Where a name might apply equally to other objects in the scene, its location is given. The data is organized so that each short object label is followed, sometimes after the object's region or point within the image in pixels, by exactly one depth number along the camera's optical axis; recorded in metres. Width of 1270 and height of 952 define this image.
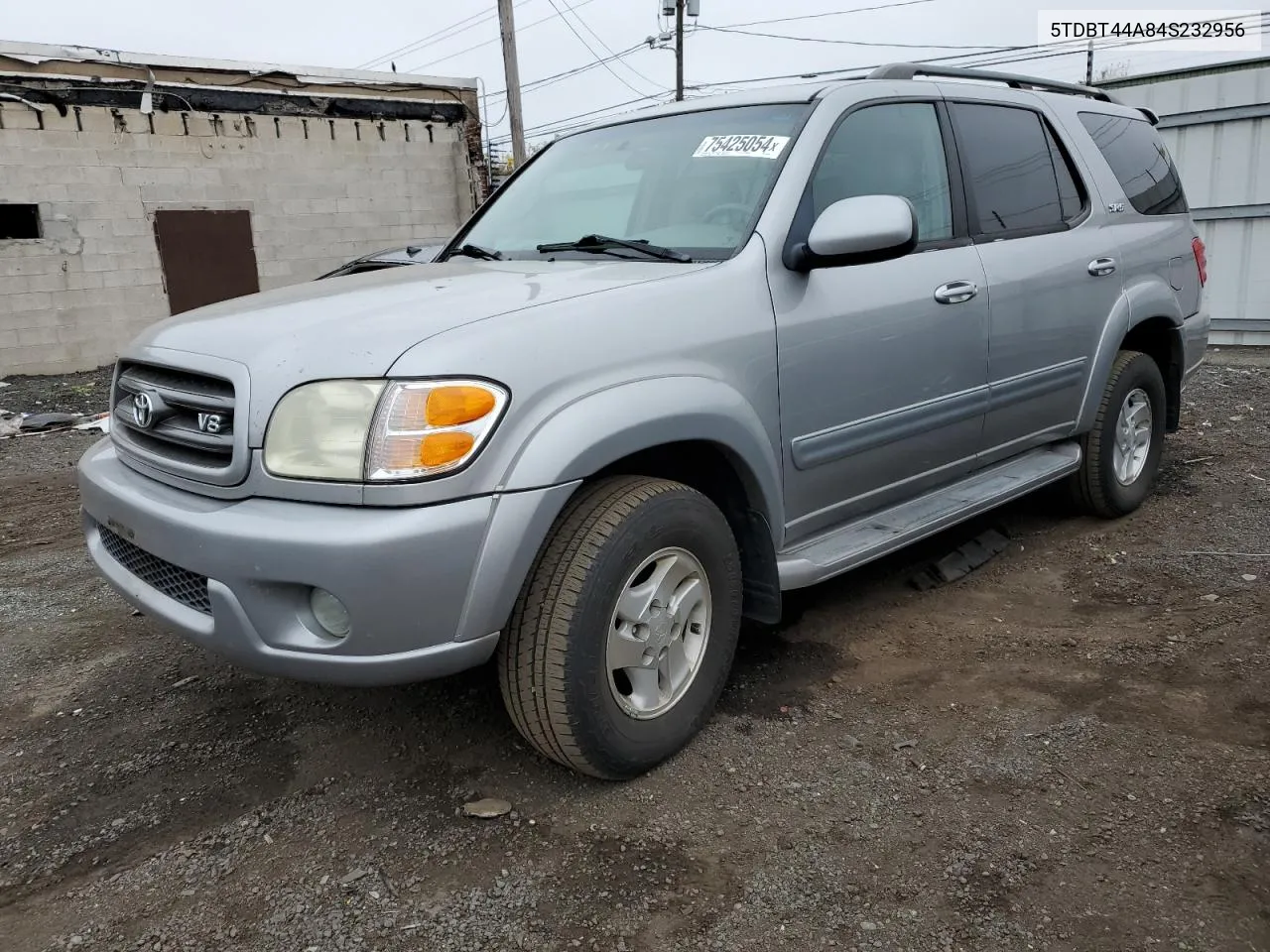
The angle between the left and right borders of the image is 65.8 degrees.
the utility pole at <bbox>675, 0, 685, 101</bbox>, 26.41
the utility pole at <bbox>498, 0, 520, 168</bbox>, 15.88
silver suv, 2.19
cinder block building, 11.03
